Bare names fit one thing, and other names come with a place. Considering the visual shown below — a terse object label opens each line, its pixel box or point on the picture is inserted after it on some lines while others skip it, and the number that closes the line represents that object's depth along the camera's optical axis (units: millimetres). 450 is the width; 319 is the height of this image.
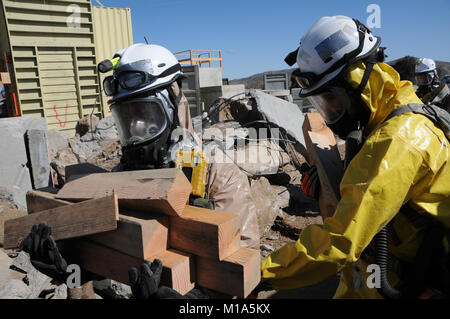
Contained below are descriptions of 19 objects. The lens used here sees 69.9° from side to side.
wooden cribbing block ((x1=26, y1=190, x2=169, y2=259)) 1348
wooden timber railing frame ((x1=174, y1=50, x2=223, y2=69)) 17625
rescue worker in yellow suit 1321
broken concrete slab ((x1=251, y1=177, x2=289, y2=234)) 5344
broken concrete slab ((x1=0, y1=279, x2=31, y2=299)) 1558
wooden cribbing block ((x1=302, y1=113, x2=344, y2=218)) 2146
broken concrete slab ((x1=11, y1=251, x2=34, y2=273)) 1765
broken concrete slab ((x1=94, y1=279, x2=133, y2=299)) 1835
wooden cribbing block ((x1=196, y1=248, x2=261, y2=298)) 1344
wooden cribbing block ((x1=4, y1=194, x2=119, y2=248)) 1417
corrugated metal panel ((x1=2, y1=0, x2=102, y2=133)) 9219
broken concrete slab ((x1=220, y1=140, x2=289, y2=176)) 6680
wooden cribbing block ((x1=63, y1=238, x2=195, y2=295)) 1376
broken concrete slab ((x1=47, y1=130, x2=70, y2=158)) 7914
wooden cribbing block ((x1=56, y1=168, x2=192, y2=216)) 1400
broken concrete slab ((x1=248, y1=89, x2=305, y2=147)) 8266
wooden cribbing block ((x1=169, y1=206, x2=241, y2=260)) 1344
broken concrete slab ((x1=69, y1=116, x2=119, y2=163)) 8016
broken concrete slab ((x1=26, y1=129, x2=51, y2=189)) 5070
